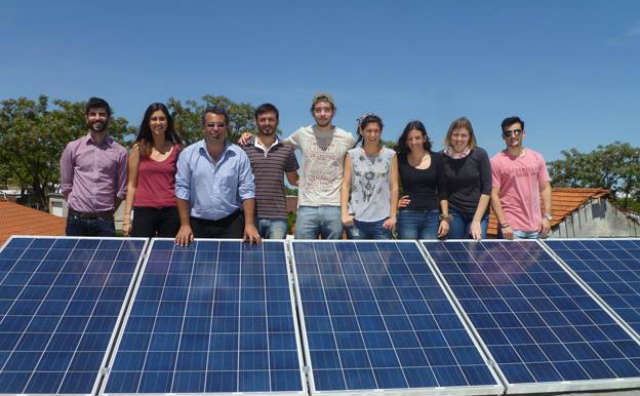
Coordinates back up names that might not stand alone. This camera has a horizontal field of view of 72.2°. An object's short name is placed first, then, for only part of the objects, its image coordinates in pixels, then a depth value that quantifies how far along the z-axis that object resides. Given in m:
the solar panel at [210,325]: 3.36
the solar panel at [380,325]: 3.49
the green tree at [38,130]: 43.25
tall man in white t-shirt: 6.07
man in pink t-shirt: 6.46
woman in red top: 5.75
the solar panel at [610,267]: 4.61
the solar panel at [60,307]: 3.35
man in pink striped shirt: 5.77
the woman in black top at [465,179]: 6.21
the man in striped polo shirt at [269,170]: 6.02
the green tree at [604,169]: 63.97
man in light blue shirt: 5.31
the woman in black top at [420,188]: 6.18
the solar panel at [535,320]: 3.66
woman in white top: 6.01
